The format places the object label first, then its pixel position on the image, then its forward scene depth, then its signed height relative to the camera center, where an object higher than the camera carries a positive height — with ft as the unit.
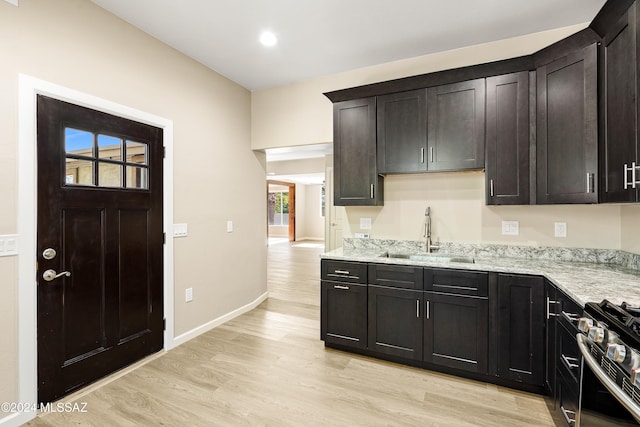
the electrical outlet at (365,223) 11.14 -0.36
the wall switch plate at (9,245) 6.17 -0.62
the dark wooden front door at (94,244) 6.87 -0.78
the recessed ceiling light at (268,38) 9.10 +5.34
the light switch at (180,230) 9.98 -0.54
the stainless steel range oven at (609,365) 3.35 -1.85
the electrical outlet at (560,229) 8.59 -0.44
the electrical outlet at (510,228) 9.09 -0.44
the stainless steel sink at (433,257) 9.16 -1.39
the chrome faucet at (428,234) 9.92 -0.68
